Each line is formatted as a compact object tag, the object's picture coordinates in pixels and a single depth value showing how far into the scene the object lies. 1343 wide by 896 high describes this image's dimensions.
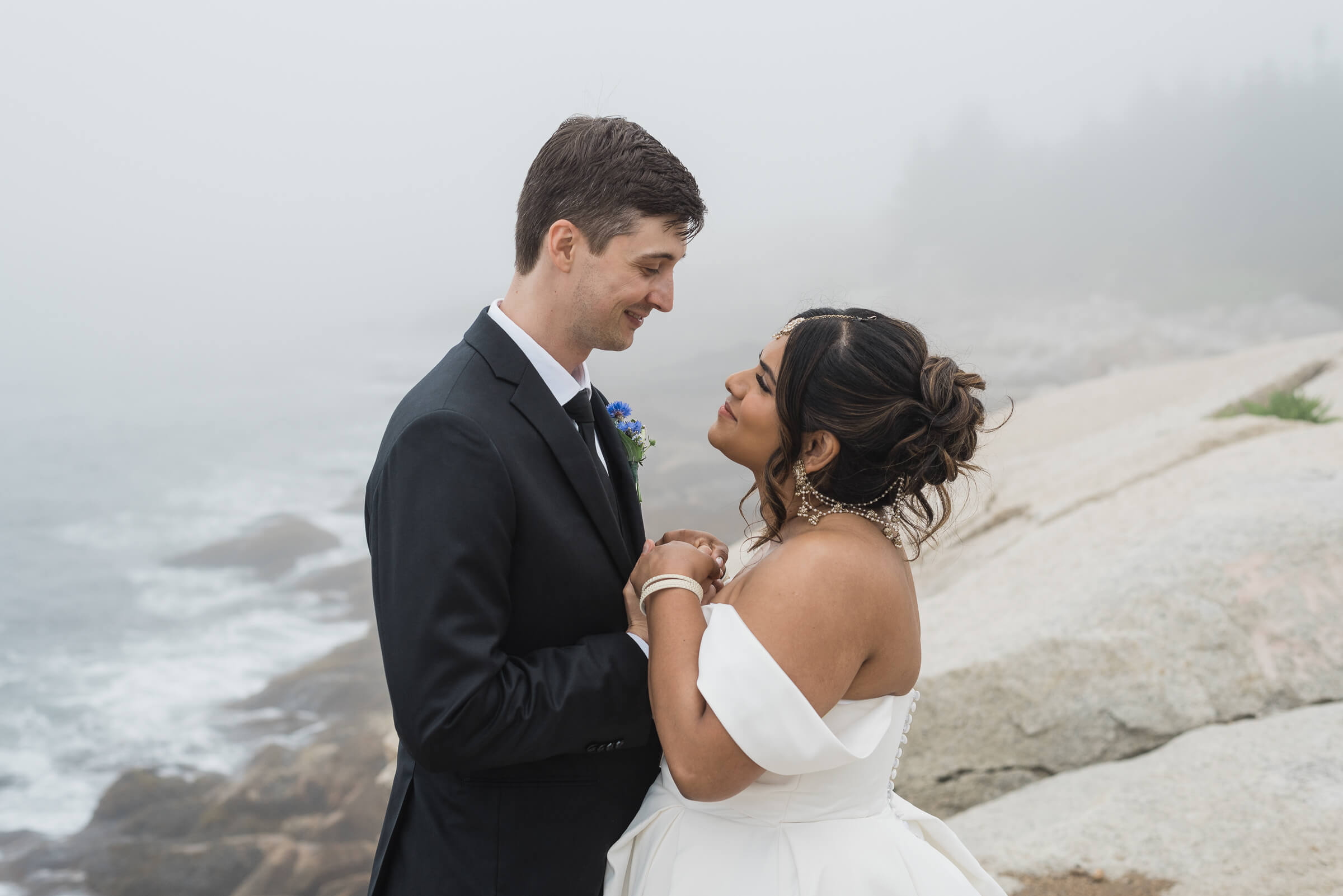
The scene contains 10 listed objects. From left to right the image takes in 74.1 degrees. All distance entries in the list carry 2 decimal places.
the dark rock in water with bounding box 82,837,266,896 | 7.31
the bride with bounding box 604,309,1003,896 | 1.83
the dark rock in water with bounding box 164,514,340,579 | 14.74
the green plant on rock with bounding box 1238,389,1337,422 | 8.68
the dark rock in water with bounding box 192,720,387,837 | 7.82
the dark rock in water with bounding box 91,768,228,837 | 8.24
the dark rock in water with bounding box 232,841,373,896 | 6.90
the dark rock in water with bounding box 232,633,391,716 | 10.28
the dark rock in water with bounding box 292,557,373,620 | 14.37
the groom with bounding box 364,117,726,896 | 1.65
